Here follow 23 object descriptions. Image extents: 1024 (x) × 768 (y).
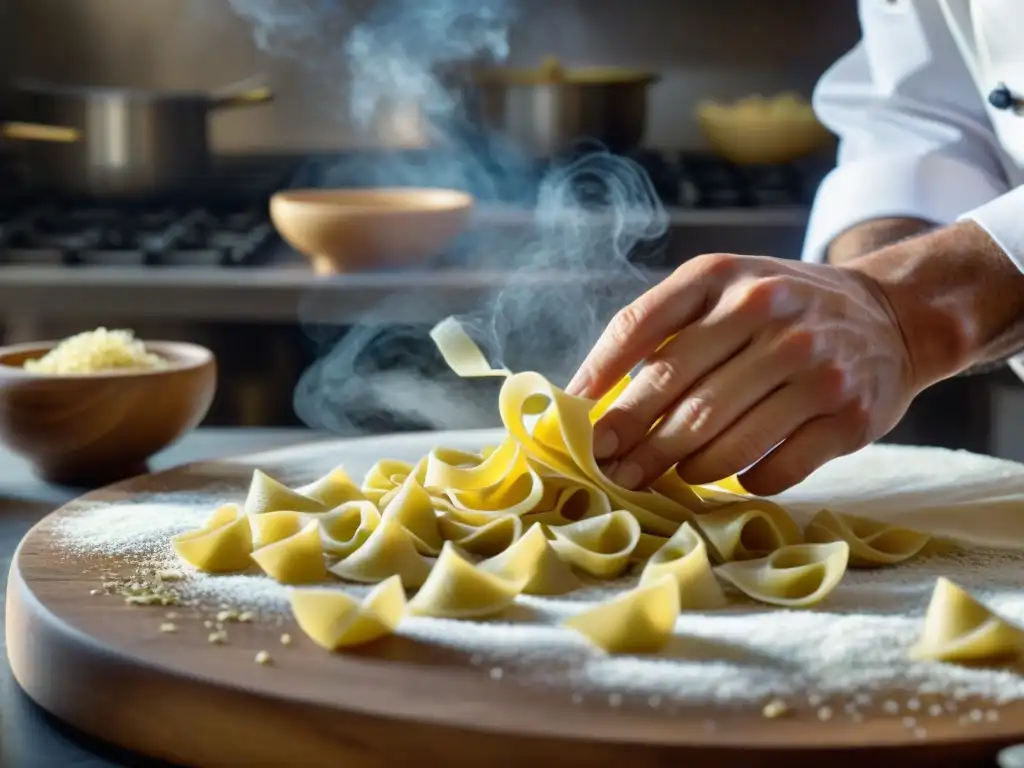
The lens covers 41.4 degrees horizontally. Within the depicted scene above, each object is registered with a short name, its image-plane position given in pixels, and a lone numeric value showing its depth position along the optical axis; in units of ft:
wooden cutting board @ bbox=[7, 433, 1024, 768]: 2.32
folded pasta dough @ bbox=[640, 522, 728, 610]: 3.06
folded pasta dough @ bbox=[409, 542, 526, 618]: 2.96
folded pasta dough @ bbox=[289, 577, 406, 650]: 2.75
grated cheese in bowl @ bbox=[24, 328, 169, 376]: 4.33
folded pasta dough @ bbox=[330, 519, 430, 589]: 3.21
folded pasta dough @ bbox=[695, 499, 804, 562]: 3.42
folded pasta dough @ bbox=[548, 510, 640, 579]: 3.30
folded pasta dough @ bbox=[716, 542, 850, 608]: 3.08
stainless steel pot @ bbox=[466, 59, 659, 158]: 8.88
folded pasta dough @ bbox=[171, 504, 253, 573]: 3.29
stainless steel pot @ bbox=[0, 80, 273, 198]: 8.63
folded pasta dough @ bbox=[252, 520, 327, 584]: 3.20
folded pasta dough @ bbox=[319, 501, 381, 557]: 3.36
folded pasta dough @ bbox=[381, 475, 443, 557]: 3.43
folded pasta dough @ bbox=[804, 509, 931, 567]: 3.41
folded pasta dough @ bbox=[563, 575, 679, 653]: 2.74
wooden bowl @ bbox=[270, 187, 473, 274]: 7.52
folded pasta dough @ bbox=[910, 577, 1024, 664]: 2.68
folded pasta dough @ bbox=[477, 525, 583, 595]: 3.16
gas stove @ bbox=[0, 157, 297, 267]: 8.05
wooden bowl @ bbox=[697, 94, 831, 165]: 9.58
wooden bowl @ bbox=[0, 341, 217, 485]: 4.17
